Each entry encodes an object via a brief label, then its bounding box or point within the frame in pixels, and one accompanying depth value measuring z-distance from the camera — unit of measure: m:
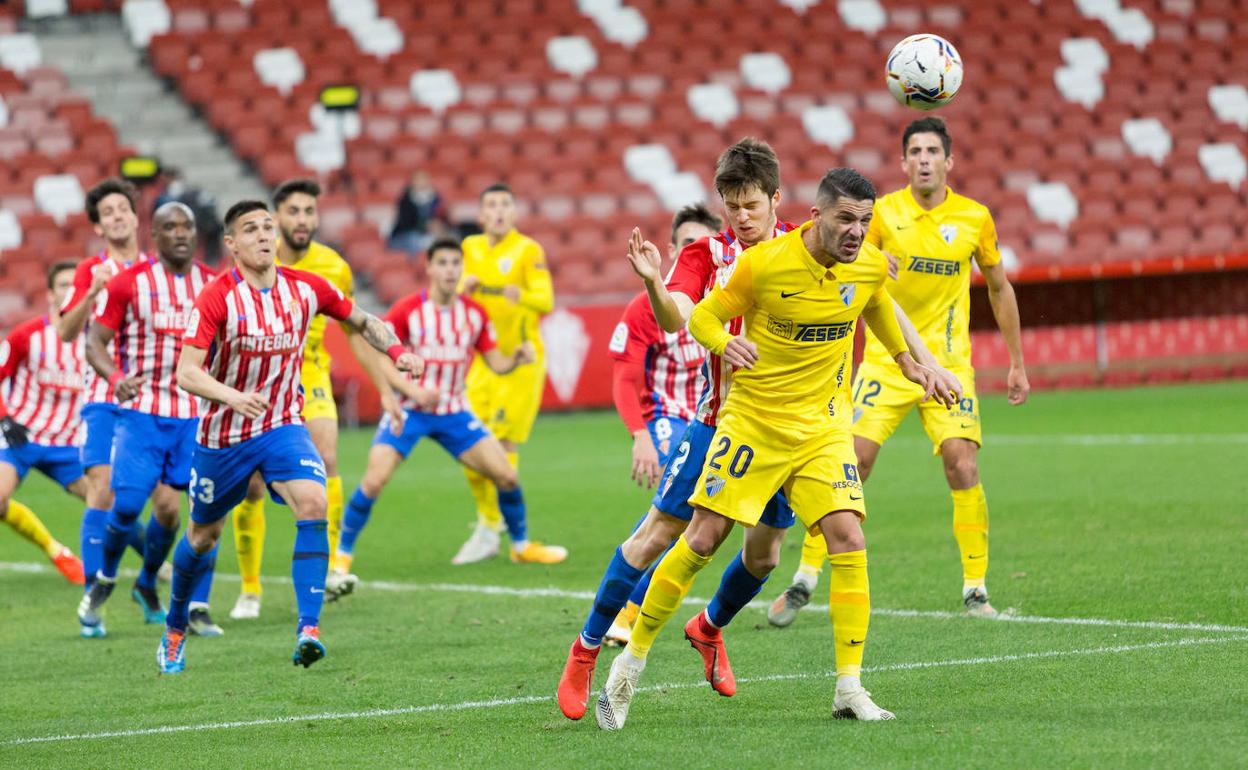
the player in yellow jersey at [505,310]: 25.83
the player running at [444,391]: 22.61
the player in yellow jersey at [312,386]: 19.97
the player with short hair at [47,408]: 23.05
